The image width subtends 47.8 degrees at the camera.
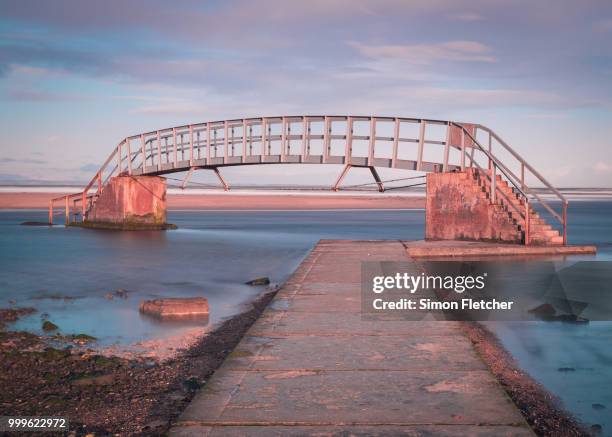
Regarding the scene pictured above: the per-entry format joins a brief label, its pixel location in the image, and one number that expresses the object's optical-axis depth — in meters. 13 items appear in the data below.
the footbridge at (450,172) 18.84
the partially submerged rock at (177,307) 10.59
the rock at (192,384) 5.98
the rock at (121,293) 13.41
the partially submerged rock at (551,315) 10.18
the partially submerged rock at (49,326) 9.67
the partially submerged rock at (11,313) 10.44
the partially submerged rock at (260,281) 15.26
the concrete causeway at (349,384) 4.13
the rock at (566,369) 7.39
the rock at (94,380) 6.13
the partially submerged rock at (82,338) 8.80
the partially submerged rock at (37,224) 41.52
